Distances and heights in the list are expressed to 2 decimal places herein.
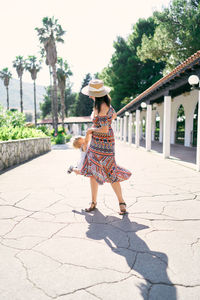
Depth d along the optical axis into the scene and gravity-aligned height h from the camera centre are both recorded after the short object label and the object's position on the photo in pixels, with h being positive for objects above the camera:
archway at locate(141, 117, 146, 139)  34.03 +0.50
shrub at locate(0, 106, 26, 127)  14.16 +0.70
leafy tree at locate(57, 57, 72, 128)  41.88 +8.94
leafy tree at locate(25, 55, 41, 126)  46.95 +11.03
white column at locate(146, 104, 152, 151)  14.25 -0.05
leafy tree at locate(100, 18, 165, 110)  32.50 +7.36
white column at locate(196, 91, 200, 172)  7.48 -0.71
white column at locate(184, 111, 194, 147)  16.86 +0.20
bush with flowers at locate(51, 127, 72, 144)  24.75 -0.83
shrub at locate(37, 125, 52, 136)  23.17 +0.19
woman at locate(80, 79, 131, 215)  3.61 -0.21
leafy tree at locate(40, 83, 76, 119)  64.31 +6.67
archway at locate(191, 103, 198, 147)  16.35 -0.49
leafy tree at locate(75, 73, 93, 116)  61.16 +5.62
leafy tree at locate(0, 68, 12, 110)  57.22 +11.85
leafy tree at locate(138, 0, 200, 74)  18.42 +7.06
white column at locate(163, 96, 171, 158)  10.91 +0.13
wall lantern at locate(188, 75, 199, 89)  7.95 +1.51
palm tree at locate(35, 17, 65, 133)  28.36 +9.82
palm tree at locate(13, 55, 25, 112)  47.81 +11.78
